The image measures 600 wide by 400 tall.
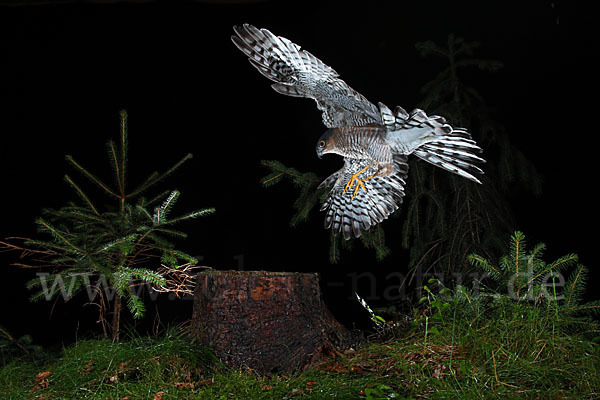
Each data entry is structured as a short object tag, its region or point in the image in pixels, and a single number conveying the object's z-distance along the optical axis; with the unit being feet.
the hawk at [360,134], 6.57
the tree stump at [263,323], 6.51
